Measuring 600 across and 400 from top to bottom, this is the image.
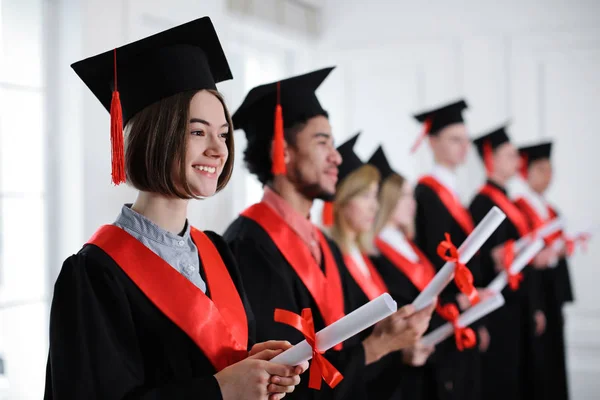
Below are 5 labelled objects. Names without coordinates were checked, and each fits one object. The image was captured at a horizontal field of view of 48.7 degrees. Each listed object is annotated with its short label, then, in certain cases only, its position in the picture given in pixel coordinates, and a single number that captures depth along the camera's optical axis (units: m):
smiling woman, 1.33
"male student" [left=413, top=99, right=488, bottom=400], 3.21
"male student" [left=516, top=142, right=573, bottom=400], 4.67
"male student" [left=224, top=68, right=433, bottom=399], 2.05
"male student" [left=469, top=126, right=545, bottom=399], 4.11
